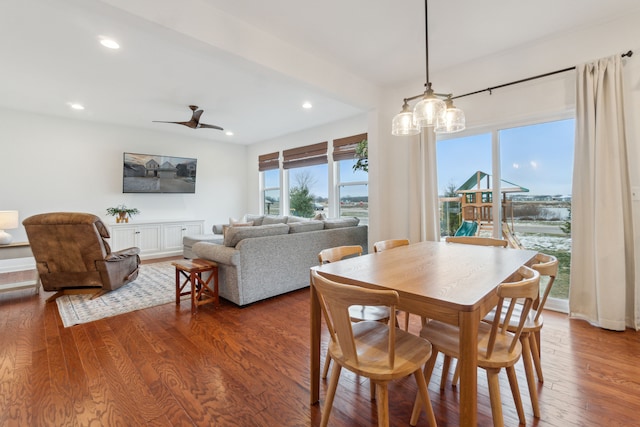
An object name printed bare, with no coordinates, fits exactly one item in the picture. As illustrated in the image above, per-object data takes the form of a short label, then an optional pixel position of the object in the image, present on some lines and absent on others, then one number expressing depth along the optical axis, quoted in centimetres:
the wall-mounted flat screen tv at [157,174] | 578
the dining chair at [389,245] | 242
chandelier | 195
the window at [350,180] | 526
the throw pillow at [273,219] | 590
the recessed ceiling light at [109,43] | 277
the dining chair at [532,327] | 152
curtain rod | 249
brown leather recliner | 316
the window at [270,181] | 698
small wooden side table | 306
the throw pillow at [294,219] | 574
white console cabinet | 543
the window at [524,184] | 300
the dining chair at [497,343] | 124
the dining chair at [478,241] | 263
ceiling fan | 438
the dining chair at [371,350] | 116
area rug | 292
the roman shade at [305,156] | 583
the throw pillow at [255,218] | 626
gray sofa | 314
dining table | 109
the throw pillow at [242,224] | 575
